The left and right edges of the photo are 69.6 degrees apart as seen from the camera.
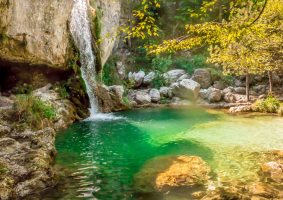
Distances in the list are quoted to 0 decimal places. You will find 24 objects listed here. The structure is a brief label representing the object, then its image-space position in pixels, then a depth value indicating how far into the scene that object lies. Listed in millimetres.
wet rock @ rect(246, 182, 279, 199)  3670
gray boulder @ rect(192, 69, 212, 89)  20641
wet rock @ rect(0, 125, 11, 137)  4914
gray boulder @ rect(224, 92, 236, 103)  17420
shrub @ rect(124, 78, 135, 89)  19719
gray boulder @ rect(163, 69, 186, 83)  21684
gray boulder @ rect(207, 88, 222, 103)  17797
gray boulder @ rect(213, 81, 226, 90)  20536
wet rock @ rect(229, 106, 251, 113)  14105
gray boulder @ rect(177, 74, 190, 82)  21330
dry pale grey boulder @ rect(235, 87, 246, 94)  19641
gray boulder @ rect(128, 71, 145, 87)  21703
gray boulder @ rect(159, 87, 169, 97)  19559
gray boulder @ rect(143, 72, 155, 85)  21919
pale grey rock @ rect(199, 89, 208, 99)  18609
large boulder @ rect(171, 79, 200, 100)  18219
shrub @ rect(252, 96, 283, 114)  13166
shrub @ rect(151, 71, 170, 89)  21422
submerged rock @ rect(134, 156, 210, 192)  4363
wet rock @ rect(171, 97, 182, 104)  18739
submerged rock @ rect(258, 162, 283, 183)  4550
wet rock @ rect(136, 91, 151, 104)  18312
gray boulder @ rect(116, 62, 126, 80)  22219
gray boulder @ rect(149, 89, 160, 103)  19031
